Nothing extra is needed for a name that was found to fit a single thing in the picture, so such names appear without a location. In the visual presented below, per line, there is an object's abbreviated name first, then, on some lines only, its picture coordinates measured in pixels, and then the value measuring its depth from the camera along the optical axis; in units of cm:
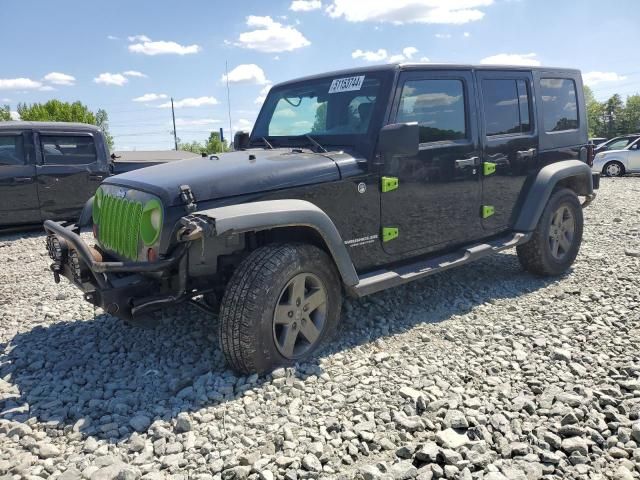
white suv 1725
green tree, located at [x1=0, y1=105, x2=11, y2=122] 5997
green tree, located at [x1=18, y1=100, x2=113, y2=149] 5222
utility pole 5203
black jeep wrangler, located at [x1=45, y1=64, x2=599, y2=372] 323
